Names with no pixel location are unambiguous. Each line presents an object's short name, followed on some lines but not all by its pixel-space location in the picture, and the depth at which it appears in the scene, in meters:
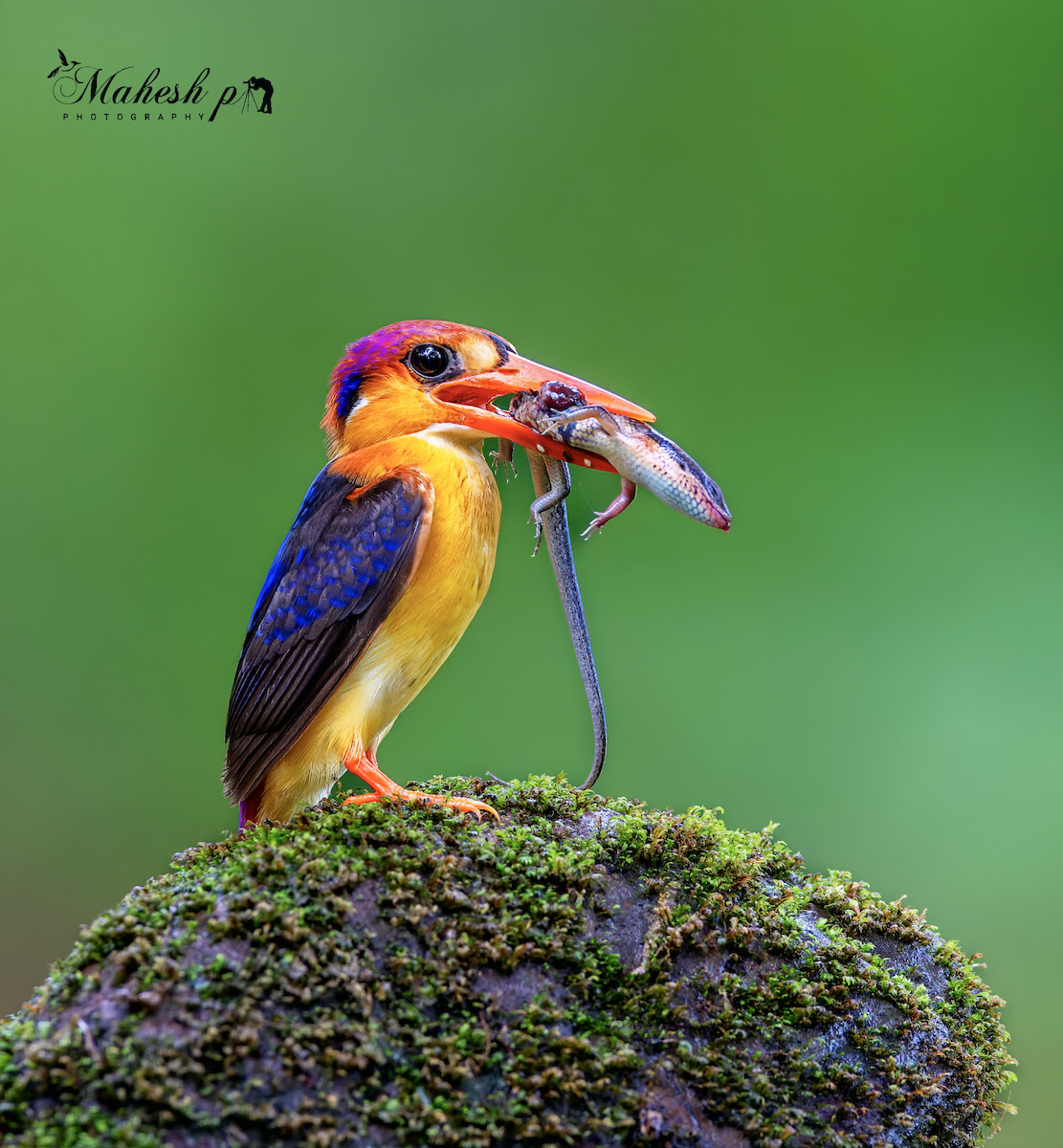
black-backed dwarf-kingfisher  4.57
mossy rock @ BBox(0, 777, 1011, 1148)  4.52
